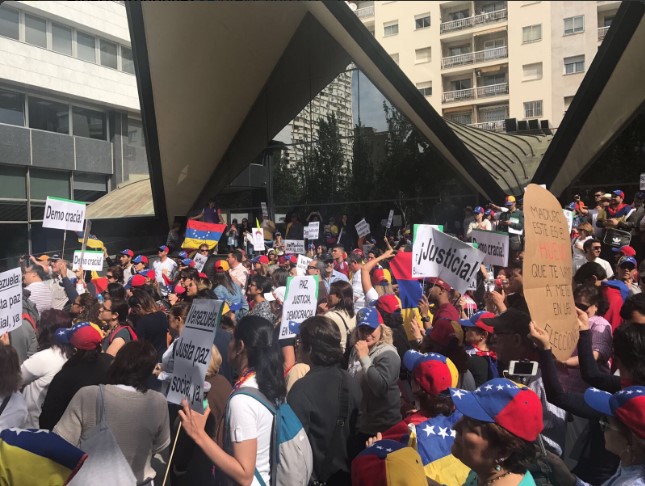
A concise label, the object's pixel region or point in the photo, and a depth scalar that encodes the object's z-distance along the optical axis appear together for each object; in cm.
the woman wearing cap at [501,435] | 216
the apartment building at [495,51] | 4731
